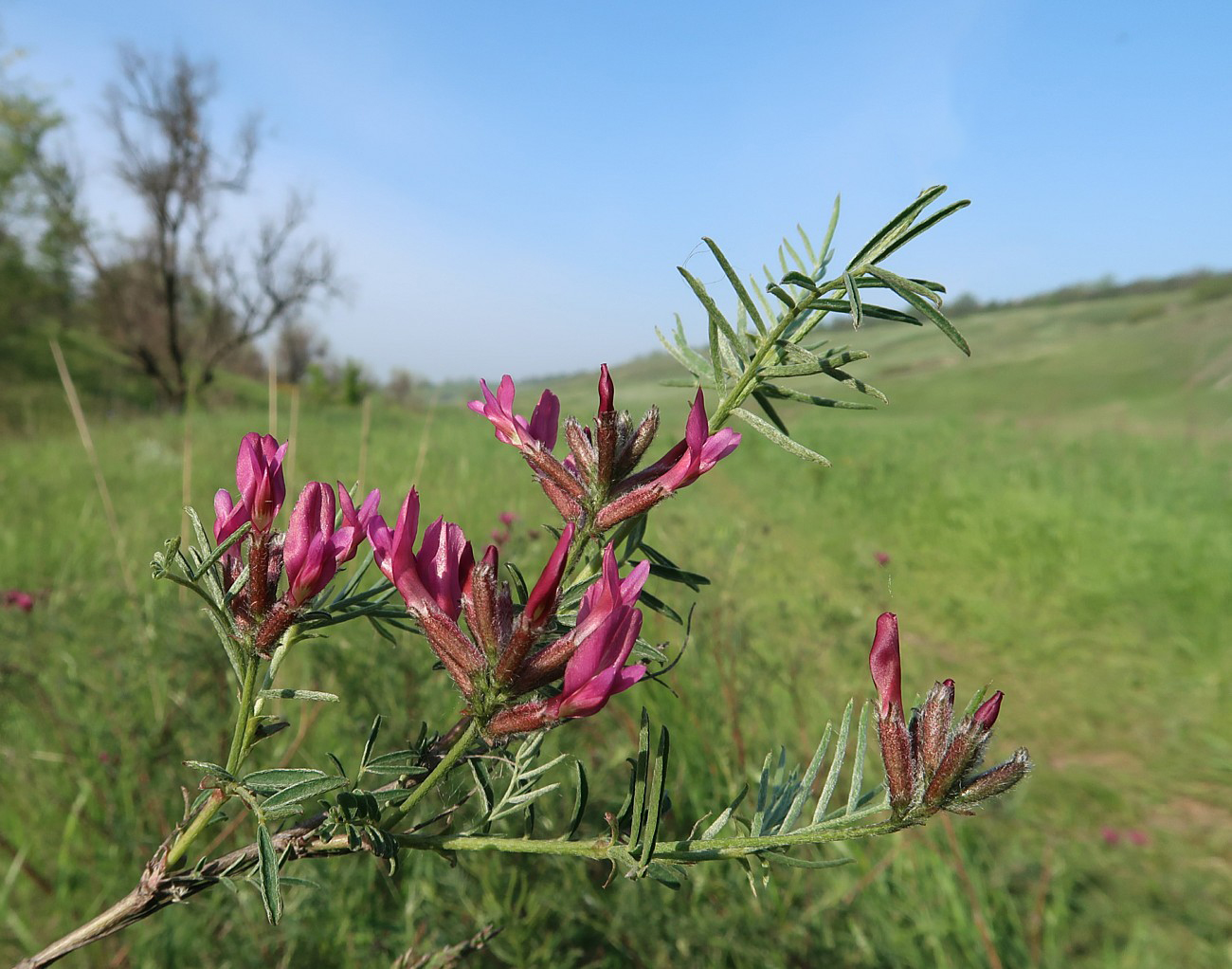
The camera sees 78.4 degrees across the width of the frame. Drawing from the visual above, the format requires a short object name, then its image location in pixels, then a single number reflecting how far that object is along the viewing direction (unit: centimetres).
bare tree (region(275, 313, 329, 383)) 2392
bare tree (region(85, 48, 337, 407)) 1750
